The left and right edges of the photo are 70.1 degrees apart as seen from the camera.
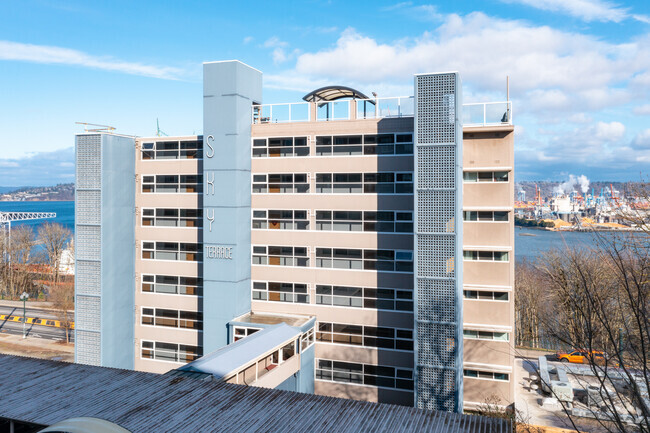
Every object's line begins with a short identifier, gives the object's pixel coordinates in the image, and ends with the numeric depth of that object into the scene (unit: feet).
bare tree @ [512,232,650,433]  80.27
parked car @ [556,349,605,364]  124.67
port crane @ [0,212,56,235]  552.17
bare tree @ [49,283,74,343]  147.33
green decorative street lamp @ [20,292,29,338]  146.98
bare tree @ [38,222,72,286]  217.77
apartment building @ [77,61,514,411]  73.92
